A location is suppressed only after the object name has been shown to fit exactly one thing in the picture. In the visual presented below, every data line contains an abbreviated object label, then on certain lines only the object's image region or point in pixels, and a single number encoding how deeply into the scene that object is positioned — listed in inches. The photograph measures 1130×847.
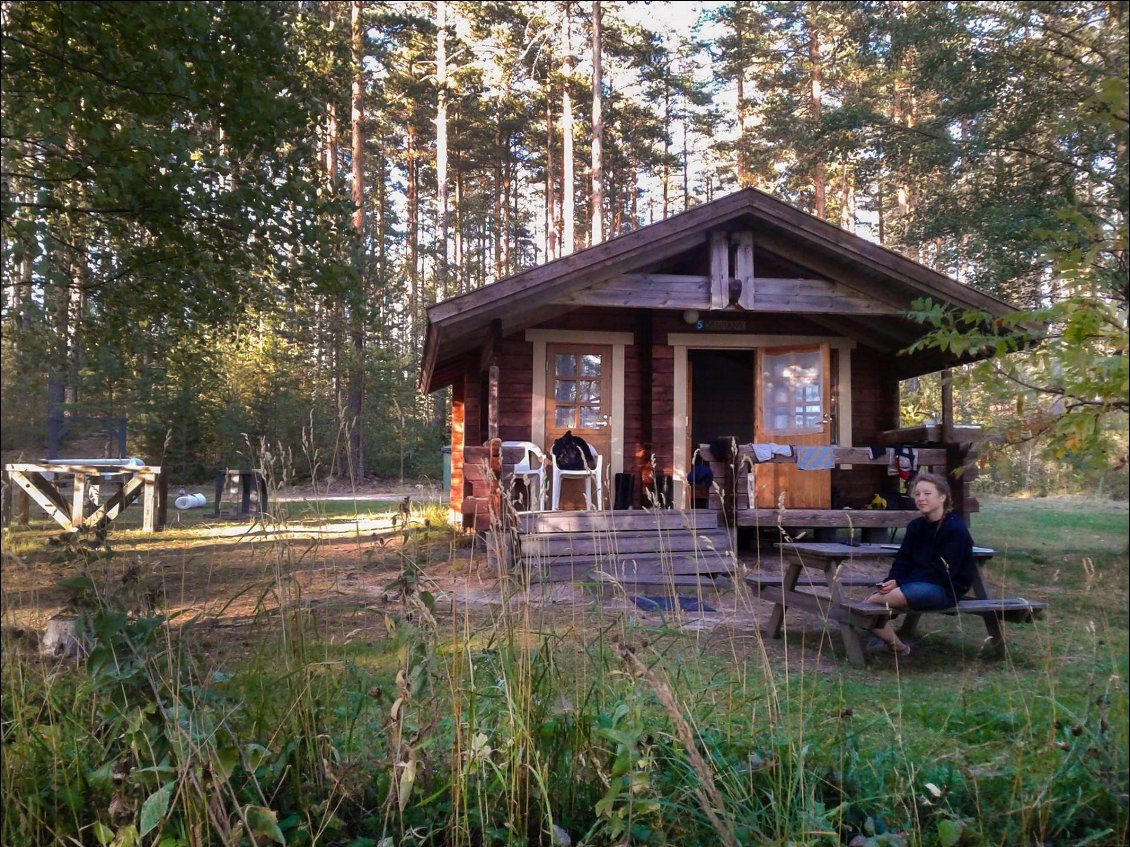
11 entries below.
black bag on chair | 360.8
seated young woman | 165.5
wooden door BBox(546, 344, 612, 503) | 386.6
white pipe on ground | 379.9
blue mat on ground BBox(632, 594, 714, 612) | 209.9
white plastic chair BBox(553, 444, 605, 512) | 341.7
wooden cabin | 326.6
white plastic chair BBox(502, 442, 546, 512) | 338.0
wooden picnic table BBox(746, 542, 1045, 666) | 157.4
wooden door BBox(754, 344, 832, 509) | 379.6
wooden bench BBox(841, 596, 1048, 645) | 153.4
